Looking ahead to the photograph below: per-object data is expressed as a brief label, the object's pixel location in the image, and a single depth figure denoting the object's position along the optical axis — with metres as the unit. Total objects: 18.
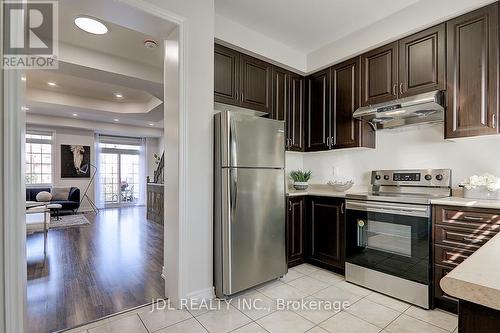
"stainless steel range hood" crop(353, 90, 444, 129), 2.32
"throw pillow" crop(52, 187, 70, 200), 6.96
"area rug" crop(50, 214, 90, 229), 5.51
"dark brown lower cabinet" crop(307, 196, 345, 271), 2.82
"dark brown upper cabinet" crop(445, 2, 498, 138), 2.11
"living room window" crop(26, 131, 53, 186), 7.17
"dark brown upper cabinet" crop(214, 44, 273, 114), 2.73
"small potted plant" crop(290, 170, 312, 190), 3.44
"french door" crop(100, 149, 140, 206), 8.73
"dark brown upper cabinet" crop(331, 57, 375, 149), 3.01
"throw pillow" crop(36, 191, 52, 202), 6.25
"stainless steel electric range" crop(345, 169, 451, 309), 2.19
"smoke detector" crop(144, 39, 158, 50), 3.17
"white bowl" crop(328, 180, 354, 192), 3.18
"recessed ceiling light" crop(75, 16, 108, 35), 2.66
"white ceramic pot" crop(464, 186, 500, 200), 2.13
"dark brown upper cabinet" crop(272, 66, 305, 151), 3.28
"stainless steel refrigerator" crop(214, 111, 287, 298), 2.30
